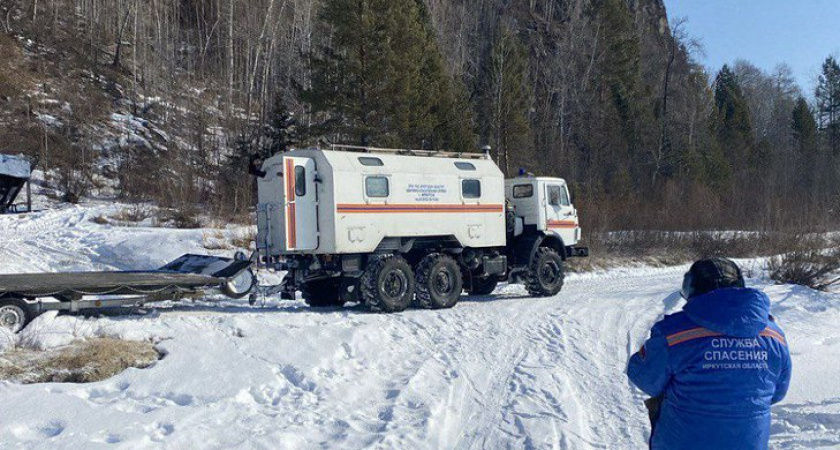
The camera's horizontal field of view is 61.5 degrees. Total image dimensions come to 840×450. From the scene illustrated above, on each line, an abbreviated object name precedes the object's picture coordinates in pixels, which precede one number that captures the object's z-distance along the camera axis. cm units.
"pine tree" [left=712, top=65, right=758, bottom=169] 6303
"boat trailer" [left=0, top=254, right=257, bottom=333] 977
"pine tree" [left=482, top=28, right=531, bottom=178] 3562
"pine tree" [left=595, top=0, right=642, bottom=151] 5447
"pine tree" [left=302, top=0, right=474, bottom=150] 2748
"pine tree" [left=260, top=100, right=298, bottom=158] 3120
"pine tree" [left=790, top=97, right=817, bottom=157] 6850
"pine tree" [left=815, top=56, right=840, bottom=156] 7362
